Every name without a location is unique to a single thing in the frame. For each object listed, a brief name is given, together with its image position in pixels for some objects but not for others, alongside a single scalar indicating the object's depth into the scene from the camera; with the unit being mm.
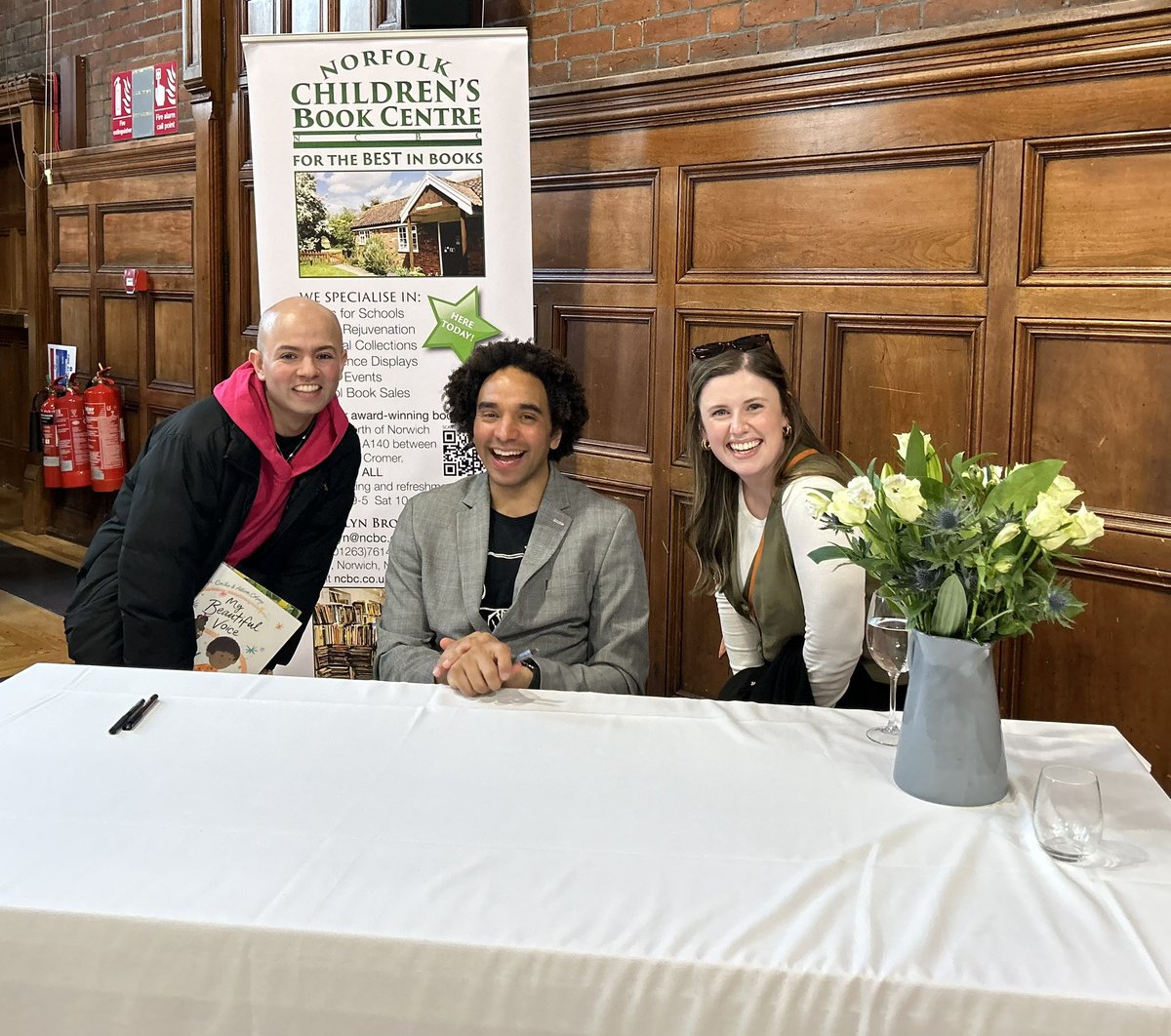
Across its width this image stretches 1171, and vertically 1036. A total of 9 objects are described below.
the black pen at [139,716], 1577
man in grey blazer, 2168
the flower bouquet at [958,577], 1325
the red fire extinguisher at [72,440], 5797
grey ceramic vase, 1379
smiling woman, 2166
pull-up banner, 3512
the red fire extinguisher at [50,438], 5879
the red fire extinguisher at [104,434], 5770
